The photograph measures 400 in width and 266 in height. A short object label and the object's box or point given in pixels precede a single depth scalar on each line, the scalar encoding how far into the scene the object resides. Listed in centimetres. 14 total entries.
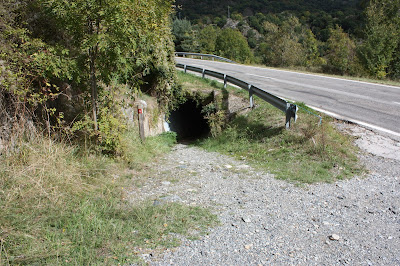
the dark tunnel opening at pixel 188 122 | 1626
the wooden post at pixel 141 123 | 964
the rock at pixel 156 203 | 534
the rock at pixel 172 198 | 557
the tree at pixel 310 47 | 5378
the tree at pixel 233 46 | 5644
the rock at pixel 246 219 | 480
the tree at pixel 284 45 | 4478
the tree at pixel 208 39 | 5841
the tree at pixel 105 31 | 615
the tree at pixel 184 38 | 4909
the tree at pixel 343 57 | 3204
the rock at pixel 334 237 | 426
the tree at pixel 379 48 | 2773
